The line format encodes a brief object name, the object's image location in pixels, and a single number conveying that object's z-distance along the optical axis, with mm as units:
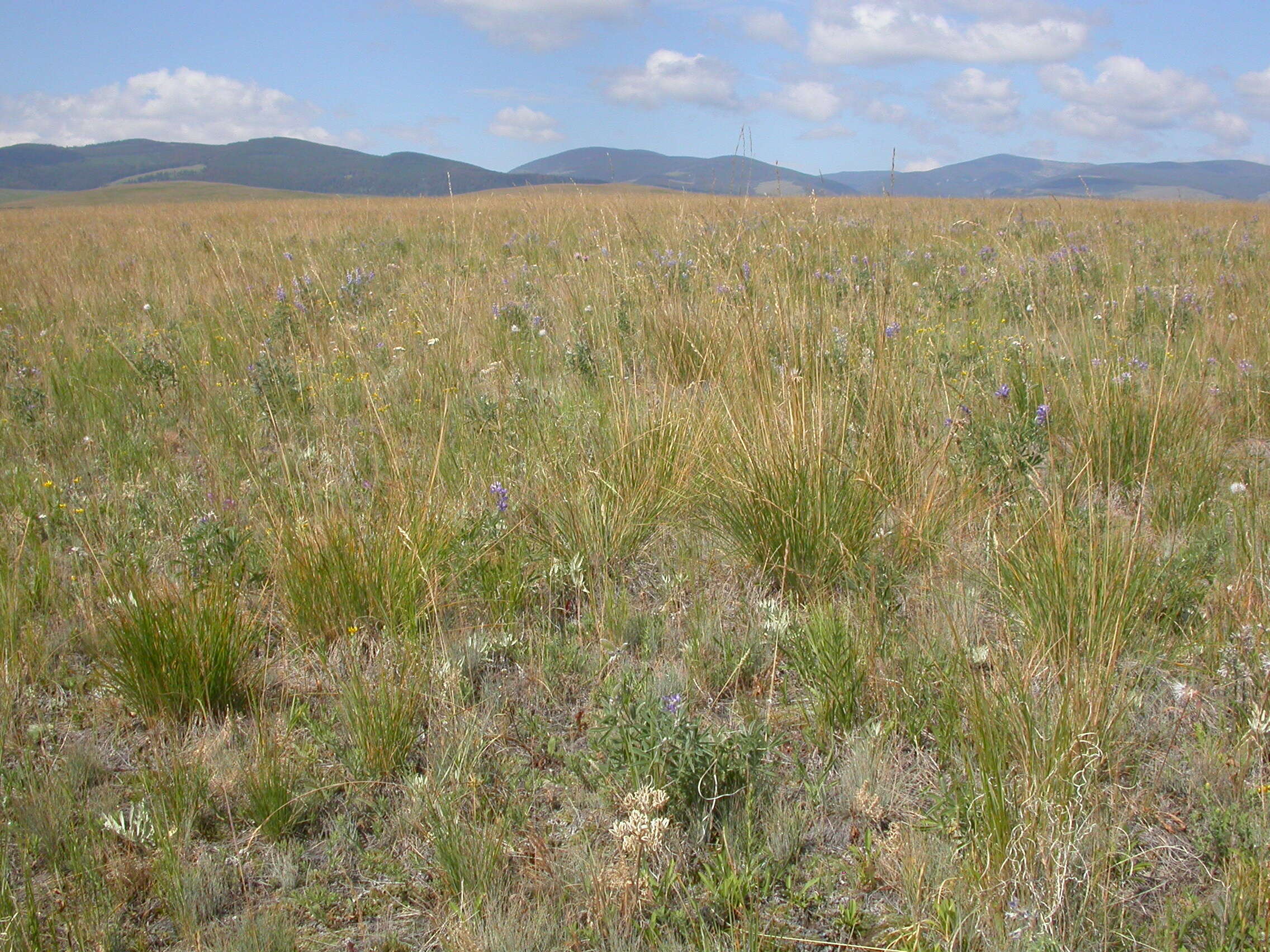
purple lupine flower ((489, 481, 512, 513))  2854
